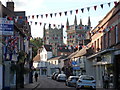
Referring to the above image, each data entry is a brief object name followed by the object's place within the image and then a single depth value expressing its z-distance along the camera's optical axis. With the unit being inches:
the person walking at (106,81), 1250.0
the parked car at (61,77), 2137.1
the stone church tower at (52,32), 6560.0
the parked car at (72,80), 1389.0
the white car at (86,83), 1058.1
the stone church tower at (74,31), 5123.0
